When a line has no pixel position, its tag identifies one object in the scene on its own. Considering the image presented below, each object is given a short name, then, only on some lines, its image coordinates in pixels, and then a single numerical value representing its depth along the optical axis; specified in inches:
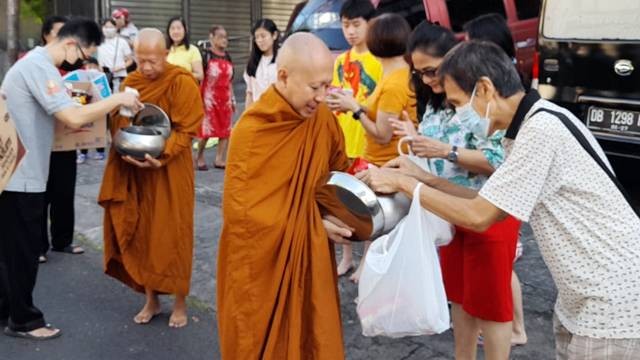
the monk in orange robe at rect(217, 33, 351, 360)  90.8
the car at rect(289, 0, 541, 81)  261.6
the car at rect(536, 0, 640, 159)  187.0
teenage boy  160.4
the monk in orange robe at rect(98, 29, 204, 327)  140.0
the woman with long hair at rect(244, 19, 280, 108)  253.8
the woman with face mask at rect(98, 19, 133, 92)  342.3
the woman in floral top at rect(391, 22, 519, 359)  104.3
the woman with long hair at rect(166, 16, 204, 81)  279.0
